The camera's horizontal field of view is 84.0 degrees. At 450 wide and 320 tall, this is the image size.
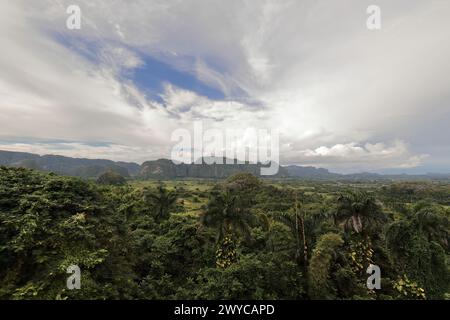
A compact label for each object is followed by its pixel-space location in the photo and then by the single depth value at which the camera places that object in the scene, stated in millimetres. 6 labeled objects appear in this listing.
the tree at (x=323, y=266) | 19672
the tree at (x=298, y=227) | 22594
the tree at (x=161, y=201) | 38044
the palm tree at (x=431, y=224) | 27062
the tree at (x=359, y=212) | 22031
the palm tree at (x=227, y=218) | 24562
